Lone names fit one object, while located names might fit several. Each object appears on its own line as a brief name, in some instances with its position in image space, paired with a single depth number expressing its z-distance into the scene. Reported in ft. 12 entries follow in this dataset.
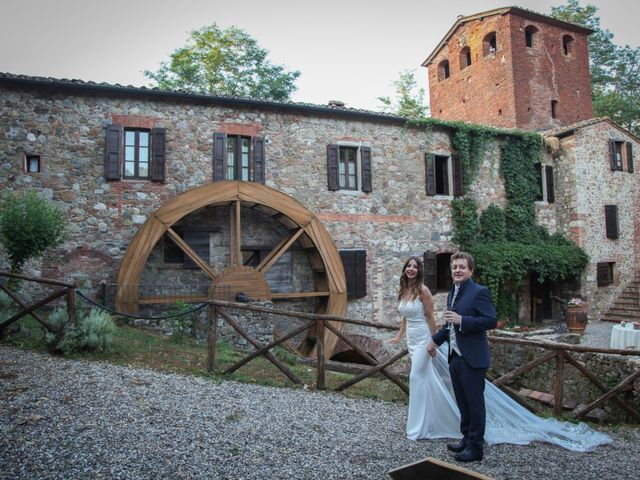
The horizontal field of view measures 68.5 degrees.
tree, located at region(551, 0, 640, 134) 67.36
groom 10.71
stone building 29.09
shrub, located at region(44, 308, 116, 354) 18.08
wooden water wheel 27.86
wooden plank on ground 6.56
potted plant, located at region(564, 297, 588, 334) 37.60
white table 25.00
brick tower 55.93
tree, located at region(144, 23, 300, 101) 58.85
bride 12.21
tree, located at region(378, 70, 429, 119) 74.13
